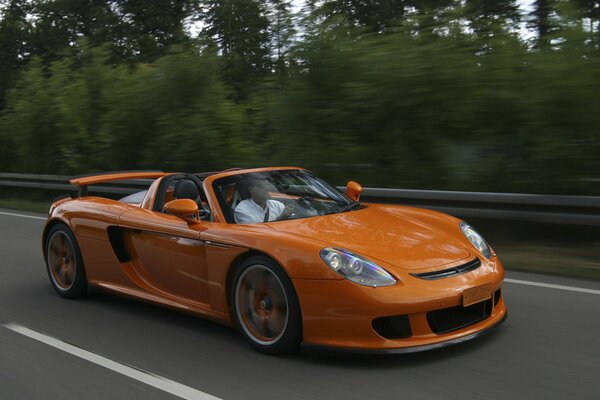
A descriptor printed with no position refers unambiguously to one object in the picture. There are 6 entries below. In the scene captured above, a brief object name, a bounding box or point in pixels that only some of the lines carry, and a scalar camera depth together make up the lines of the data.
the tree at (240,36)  14.72
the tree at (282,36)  11.16
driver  4.66
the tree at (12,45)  31.66
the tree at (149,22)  30.20
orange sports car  3.80
